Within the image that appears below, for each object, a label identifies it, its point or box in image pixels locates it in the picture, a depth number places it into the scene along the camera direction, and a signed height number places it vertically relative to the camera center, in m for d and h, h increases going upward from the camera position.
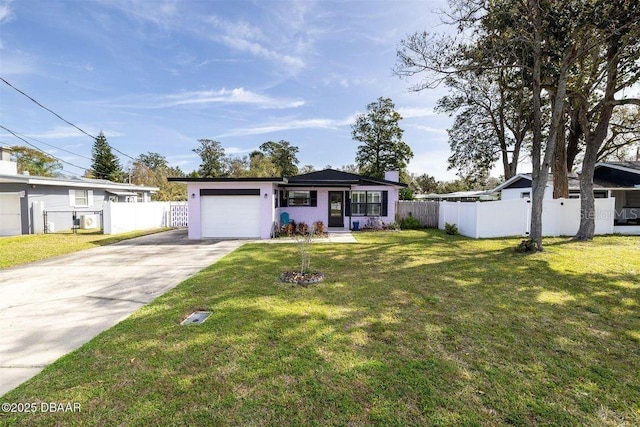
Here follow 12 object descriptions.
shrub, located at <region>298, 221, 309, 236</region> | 14.14 -1.05
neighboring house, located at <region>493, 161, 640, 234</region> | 15.82 +1.09
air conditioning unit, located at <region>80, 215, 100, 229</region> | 15.82 -0.77
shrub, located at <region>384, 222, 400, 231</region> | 15.32 -1.08
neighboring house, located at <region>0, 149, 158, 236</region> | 13.74 +0.49
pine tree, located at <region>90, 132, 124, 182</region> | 36.84 +5.88
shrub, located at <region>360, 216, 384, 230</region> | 15.50 -0.97
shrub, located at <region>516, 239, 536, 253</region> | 9.05 -1.29
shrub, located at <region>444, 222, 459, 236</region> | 13.70 -1.12
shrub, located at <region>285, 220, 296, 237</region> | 13.37 -1.07
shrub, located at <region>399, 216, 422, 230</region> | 16.08 -1.01
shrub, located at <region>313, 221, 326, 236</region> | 13.41 -1.05
